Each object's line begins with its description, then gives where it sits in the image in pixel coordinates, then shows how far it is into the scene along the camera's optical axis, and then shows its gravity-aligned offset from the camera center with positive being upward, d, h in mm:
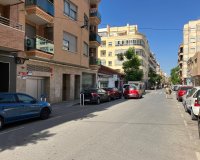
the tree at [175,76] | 60444 +2958
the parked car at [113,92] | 16698 -1026
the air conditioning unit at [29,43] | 10743 +2688
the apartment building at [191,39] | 48179 +13727
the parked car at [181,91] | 15844 -811
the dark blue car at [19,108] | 6291 -1108
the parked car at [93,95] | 13504 -1064
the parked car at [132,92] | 18306 -1064
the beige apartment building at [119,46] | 46634 +11377
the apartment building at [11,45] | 9183 +2196
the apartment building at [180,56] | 57227 +10065
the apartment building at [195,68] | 30676 +3114
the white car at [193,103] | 7397 -1017
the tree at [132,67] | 34655 +3565
